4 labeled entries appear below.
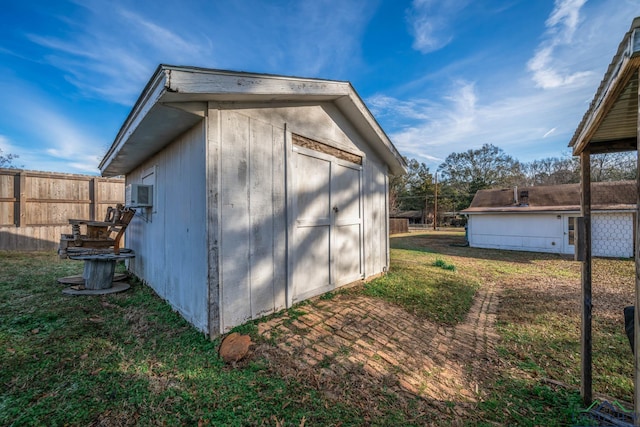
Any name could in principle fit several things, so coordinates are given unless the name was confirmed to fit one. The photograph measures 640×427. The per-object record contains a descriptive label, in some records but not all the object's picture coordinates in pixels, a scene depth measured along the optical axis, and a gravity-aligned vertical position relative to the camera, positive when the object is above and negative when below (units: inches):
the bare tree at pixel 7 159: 572.7 +138.3
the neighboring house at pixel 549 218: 424.5 -13.7
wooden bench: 173.3 -15.2
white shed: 113.0 +16.4
